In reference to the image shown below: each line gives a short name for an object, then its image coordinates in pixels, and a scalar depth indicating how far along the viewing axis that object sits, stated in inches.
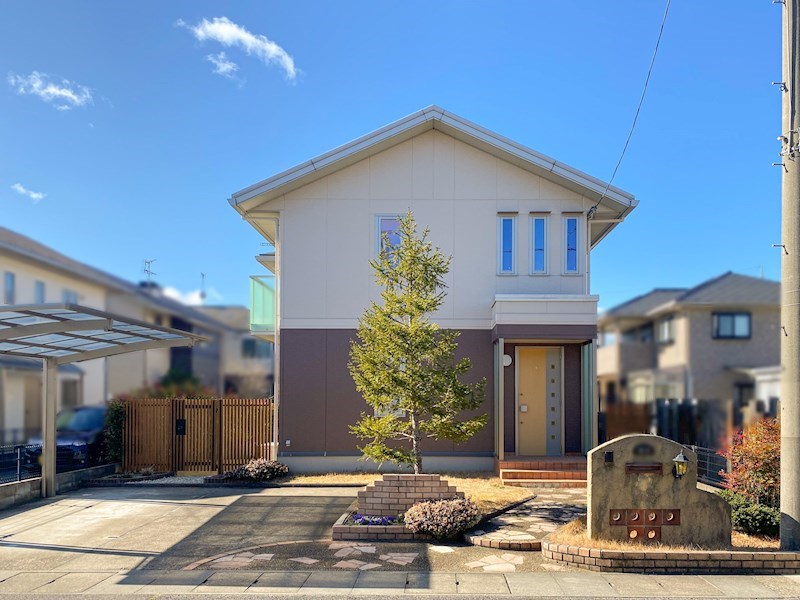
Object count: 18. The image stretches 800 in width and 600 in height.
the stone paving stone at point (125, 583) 292.8
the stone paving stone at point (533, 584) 288.7
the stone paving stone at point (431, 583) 290.5
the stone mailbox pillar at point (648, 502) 338.0
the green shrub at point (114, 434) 603.2
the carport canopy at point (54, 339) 368.5
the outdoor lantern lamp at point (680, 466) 333.1
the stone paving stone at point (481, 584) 290.8
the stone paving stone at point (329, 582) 292.5
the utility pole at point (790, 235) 329.1
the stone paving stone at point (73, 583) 294.4
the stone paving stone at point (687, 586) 289.9
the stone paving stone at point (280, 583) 294.3
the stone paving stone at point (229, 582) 294.5
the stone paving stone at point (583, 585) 288.5
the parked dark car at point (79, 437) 557.2
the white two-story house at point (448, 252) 607.2
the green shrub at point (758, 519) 360.2
